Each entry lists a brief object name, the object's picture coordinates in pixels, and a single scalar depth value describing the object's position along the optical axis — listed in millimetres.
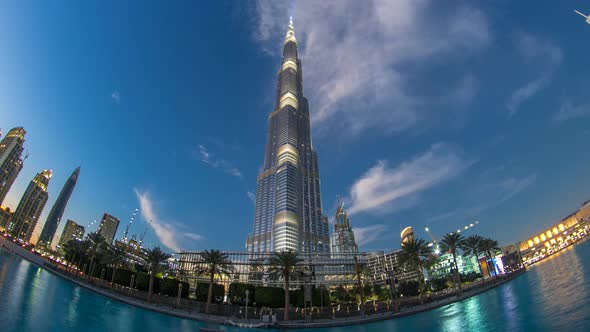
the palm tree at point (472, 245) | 78438
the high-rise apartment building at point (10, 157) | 178125
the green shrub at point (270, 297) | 58656
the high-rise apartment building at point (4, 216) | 179312
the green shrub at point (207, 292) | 62031
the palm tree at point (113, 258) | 66812
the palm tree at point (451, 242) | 72919
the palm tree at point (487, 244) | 79375
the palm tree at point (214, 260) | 60750
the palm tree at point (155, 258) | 61416
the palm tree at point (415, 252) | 64562
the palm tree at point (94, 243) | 74875
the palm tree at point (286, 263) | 54625
